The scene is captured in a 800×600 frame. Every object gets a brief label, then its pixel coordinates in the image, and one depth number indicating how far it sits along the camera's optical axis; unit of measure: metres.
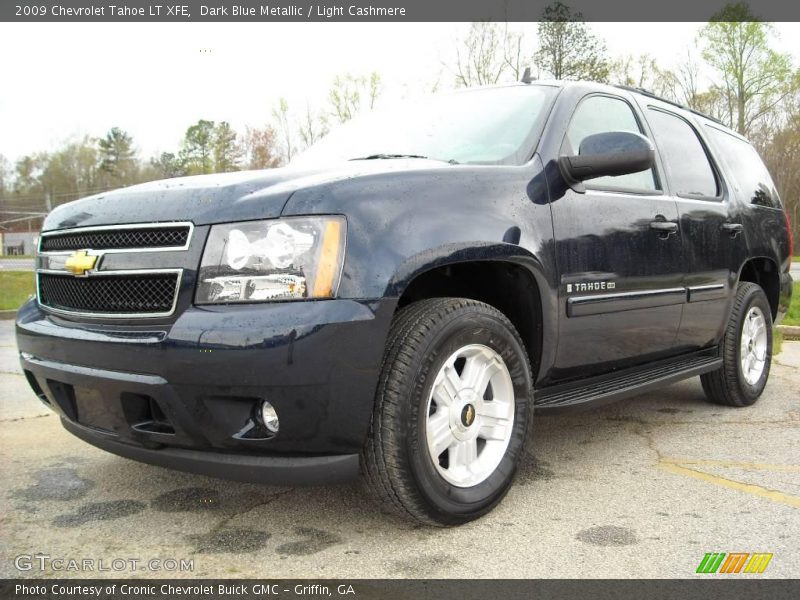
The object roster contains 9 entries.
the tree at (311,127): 28.50
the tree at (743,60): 28.47
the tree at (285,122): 28.69
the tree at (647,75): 30.16
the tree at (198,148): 39.06
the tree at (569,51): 27.98
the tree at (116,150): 65.44
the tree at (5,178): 42.68
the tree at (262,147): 30.73
